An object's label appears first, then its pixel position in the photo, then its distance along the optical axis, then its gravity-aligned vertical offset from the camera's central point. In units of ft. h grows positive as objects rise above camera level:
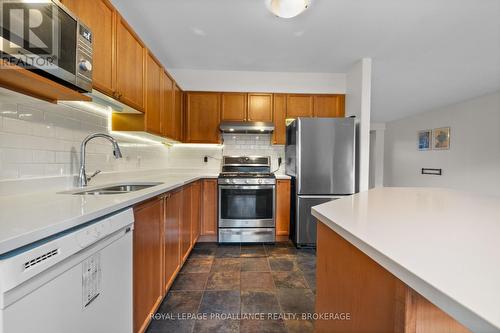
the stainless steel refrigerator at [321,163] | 8.98 +0.08
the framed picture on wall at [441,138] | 15.60 +2.12
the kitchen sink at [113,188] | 4.62 -0.65
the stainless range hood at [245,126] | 9.96 +1.79
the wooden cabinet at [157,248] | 3.98 -1.97
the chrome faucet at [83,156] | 4.82 +0.14
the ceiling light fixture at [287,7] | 5.55 +4.18
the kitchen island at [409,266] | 1.21 -0.68
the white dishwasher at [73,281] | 1.83 -1.30
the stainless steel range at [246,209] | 9.20 -1.94
